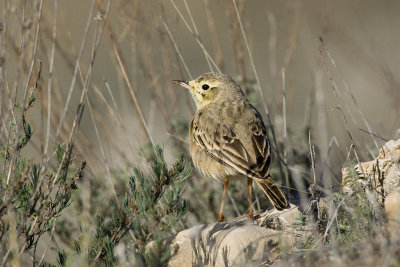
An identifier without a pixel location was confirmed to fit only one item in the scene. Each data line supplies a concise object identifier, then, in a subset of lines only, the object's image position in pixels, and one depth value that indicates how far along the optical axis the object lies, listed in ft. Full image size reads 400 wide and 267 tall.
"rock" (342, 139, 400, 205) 30.53
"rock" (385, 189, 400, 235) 24.29
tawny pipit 36.09
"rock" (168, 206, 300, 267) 29.27
